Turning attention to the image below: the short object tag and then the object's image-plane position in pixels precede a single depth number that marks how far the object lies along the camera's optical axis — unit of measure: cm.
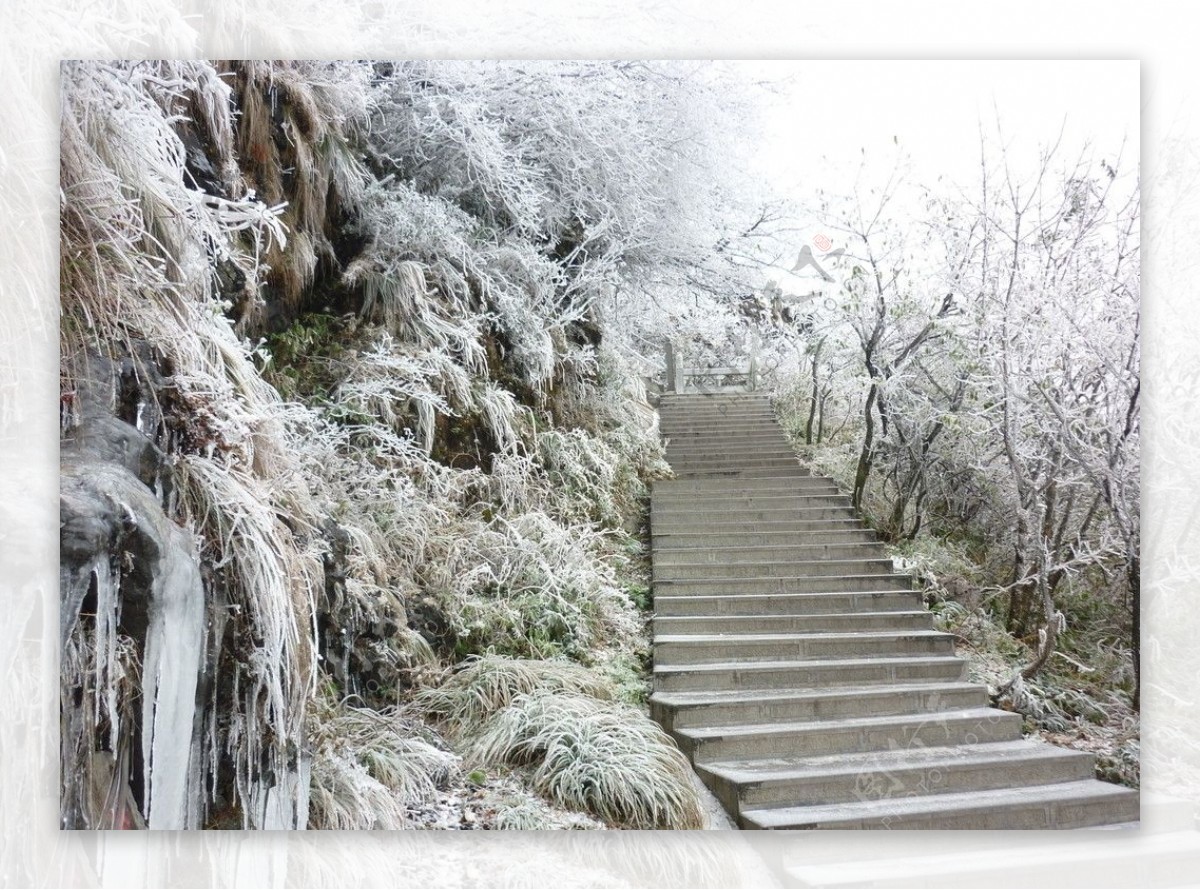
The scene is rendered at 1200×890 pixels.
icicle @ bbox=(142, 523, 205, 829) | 231
